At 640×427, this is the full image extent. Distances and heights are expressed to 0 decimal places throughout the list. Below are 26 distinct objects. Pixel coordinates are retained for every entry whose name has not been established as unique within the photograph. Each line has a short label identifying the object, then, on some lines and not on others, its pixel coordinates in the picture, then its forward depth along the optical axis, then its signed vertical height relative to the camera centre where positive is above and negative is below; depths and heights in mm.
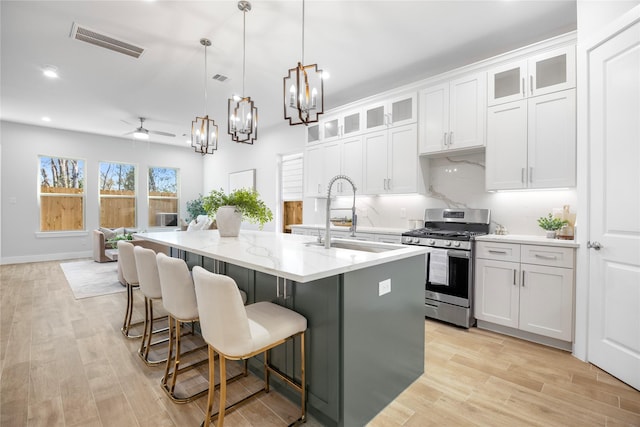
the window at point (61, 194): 6801 +380
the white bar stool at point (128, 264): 2693 -482
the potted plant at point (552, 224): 2885 -128
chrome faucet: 2078 -162
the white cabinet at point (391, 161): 3885 +671
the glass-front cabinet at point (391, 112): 3879 +1328
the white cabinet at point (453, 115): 3287 +1097
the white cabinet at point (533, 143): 2754 +661
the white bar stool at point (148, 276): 2275 -495
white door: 2088 +74
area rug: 4418 -1143
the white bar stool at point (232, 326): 1413 -603
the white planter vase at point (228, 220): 2834 -88
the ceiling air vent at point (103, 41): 3050 +1797
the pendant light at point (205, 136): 3433 +862
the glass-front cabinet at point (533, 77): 2748 +1307
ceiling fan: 5877 +1527
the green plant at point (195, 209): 8547 +43
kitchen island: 1608 -614
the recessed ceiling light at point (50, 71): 3850 +1806
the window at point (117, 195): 7523 +396
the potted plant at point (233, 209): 2832 +15
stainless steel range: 3113 -571
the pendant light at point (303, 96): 2207 +849
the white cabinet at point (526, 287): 2613 -706
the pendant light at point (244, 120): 2947 +901
